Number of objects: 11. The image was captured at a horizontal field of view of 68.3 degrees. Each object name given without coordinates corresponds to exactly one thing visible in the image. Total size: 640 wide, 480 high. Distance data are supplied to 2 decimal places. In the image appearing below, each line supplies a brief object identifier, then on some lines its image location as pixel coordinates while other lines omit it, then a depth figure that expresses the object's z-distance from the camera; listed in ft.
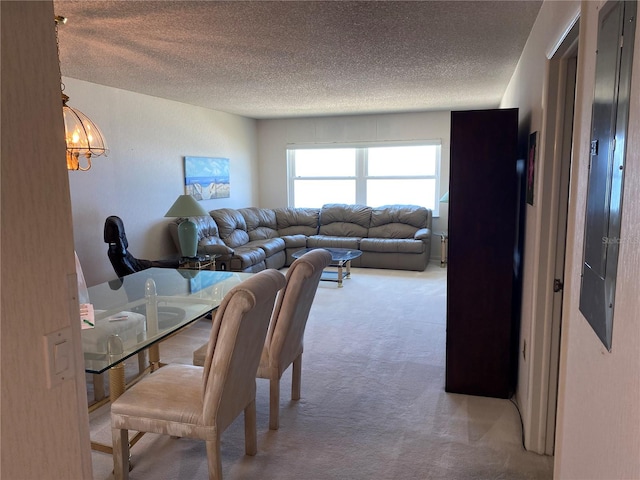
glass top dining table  6.95
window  24.58
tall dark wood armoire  9.06
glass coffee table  19.38
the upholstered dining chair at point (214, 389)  6.07
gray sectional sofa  20.08
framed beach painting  20.35
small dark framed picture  7.87
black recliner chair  14.01
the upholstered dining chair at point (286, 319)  8.11
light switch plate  3.13
